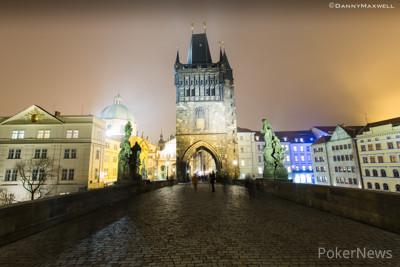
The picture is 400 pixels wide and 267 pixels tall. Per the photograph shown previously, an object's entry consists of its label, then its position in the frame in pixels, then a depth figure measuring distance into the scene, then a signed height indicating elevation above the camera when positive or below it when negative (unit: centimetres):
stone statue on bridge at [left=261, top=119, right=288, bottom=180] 1271 +50
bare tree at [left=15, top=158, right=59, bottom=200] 2722 -58
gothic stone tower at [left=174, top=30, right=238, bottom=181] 3061 +788
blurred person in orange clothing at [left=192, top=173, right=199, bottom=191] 1678 -114
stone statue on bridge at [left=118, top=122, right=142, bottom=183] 1281 +36
